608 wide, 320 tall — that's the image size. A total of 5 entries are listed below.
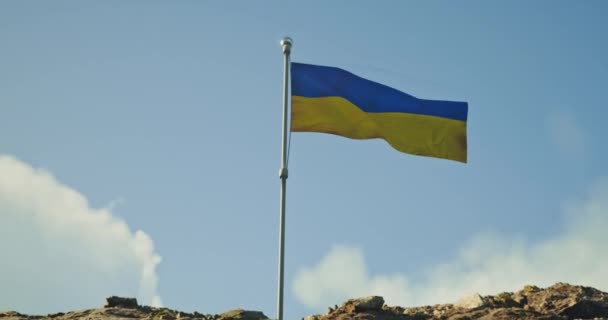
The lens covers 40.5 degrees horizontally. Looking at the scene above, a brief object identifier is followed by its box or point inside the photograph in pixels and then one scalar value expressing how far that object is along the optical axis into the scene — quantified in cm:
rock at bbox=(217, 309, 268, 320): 2569
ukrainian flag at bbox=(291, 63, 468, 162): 2102
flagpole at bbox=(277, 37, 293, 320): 1769
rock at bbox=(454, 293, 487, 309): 2581
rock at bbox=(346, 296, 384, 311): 2566
